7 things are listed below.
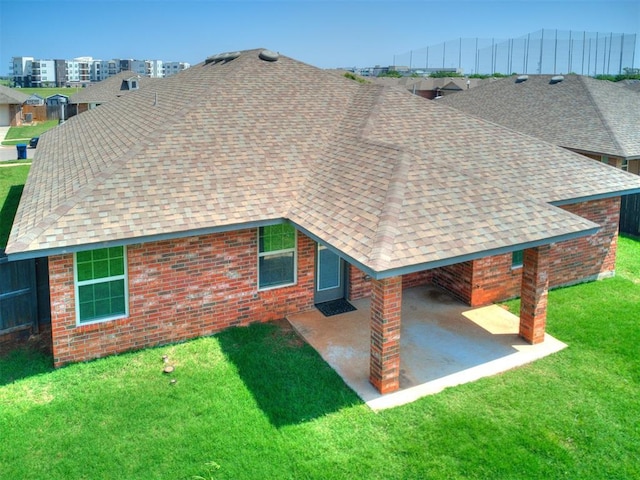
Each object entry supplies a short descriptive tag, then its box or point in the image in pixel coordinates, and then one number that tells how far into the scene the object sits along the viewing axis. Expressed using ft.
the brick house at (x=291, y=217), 28.45
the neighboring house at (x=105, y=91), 162.20
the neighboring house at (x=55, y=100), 200.23
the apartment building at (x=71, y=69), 524.52
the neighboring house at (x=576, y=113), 62.54
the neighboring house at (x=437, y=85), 218.18
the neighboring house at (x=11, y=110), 165.58
